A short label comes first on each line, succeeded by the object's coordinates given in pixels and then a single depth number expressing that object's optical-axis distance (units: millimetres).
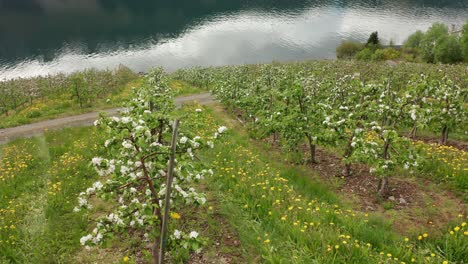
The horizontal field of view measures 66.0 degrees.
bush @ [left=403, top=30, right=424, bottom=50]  96750
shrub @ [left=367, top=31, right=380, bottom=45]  96125
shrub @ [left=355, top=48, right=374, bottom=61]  84694
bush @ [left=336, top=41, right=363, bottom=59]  94438
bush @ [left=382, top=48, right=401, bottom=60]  86494
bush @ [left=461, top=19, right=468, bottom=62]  72062
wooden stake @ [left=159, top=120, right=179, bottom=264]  5696
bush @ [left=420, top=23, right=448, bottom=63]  83888
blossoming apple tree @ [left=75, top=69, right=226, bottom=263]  6316
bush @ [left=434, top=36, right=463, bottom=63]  77750
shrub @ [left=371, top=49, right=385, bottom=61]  79894
